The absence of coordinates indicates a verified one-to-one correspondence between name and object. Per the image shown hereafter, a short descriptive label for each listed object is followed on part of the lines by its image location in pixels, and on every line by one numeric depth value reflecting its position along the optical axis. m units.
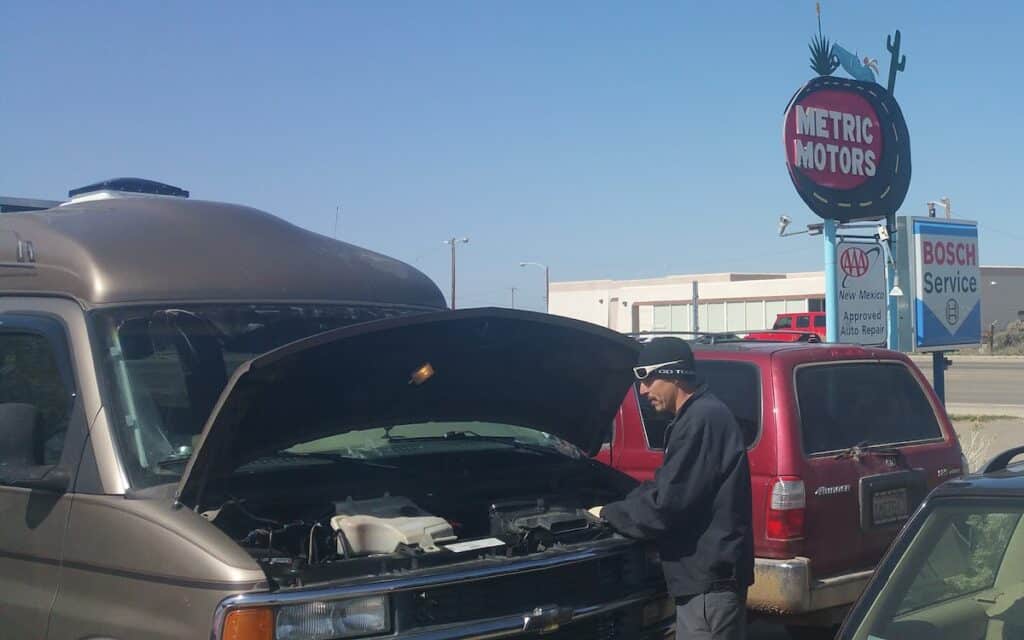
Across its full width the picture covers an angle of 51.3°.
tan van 3.41
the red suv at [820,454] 5.96
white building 55.72
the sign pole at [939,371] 14.77
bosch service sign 15.05
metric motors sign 13.94
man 4.10
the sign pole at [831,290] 13.85
